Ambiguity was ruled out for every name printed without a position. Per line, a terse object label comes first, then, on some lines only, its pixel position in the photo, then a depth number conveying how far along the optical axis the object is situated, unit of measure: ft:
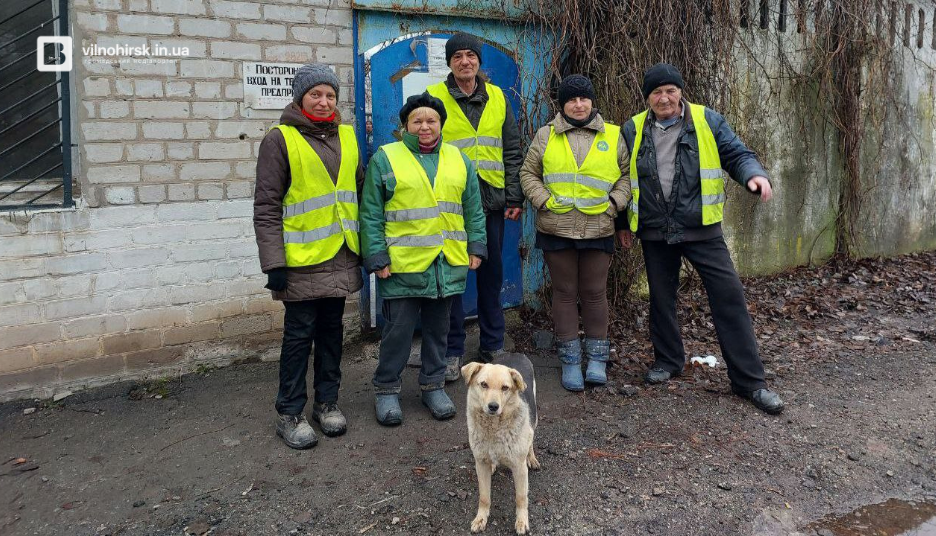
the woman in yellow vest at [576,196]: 14.51
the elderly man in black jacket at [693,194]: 13.99
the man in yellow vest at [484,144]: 15.05
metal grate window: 14.43
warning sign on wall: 15.94
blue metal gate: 16.87
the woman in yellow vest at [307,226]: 12.02
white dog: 9.88
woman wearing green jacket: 12.93
